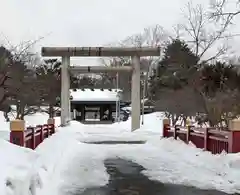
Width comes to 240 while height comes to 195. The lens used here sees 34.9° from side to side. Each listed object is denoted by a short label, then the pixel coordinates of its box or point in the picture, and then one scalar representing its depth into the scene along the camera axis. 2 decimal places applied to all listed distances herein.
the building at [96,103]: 49.16
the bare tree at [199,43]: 41.35
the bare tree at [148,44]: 53.41
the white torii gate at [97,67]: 29.12
